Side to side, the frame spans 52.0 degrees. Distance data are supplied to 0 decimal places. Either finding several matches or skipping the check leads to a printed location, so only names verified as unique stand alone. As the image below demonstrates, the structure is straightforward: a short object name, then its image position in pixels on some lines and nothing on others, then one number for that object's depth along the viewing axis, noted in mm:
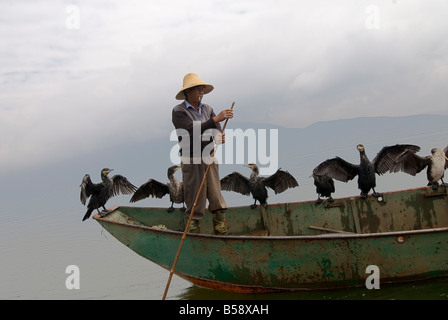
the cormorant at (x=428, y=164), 6145
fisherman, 5230
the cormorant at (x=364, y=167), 6484
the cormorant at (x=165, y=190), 7148
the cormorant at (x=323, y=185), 6555
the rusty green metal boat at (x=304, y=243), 4672
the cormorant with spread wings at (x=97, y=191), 6934
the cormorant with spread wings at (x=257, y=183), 6844
